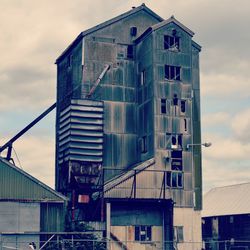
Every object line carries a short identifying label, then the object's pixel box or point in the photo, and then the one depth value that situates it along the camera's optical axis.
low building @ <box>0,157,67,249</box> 49.28
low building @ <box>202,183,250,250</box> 64.75
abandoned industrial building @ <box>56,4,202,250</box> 55.16
